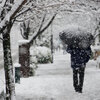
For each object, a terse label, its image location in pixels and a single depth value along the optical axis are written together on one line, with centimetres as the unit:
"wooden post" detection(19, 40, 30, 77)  1630
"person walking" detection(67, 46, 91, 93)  1114
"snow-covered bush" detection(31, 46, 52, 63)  2571
